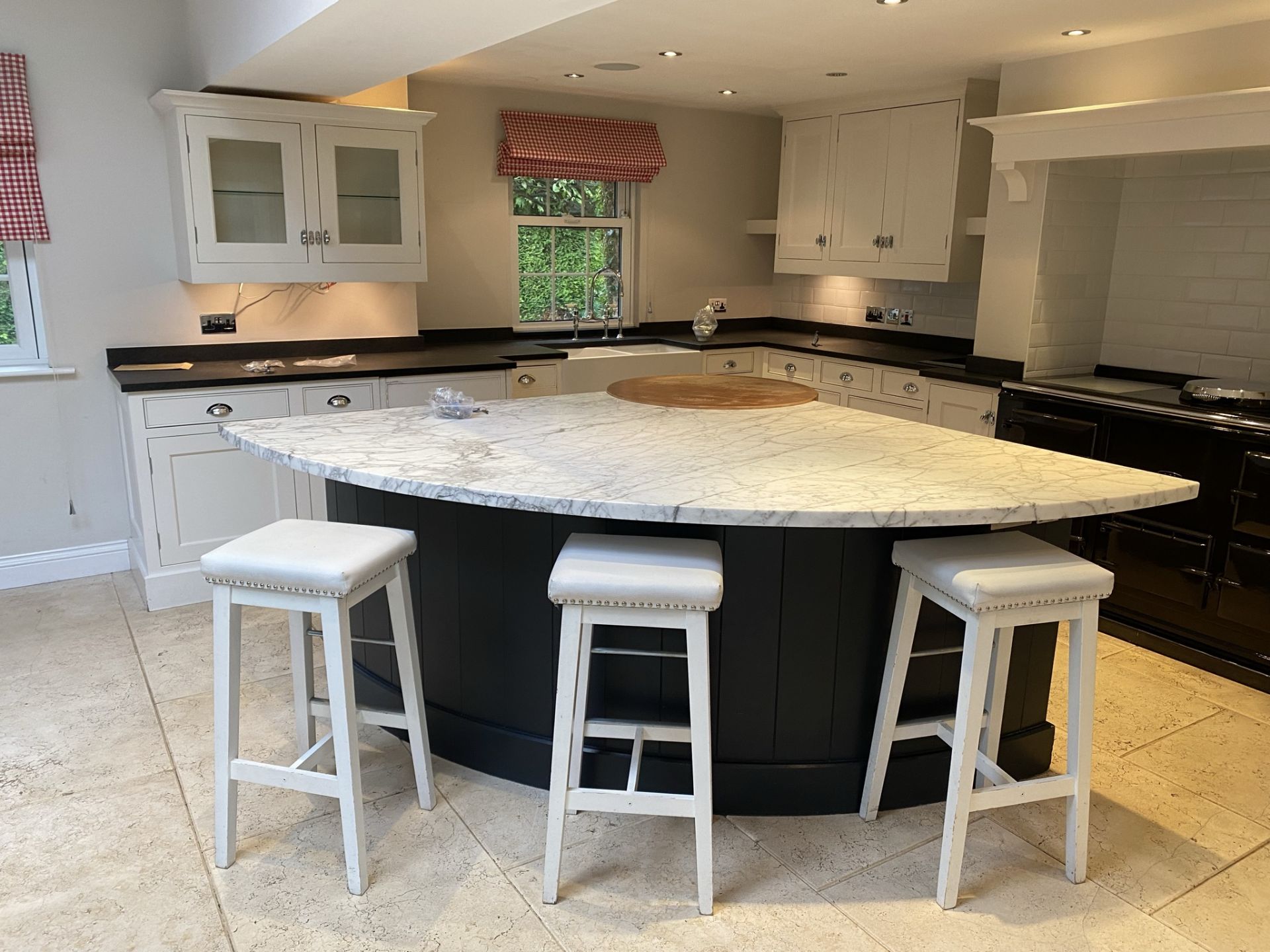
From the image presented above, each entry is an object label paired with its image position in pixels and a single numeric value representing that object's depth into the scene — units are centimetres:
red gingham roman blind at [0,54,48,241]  370
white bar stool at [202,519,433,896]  206
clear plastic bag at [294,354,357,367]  418
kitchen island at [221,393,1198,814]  216
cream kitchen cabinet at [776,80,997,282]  475
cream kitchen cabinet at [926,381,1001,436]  425
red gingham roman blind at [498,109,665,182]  513
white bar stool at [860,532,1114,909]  202
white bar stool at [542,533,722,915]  196
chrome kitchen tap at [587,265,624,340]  559
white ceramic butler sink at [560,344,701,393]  488
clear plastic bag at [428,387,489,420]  292
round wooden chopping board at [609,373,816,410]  317
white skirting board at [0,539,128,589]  405
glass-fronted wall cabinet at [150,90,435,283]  379
